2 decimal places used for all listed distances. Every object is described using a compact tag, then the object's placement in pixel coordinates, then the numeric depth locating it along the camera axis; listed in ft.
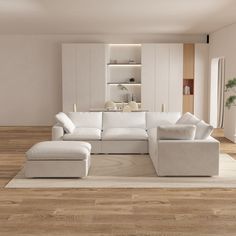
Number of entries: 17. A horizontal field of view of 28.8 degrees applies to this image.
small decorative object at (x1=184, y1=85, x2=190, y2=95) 40.98
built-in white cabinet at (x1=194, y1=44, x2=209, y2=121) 40.16
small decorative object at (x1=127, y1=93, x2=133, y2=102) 41.13
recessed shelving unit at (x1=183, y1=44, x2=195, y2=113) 40.14
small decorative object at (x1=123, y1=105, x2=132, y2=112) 31.84
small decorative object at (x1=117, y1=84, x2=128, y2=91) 40.63
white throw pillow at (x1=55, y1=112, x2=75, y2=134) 25.77
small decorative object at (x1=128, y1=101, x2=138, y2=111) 32.87
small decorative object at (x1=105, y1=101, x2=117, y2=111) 33.45
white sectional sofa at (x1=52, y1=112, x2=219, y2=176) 20.35
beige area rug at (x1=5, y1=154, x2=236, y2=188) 19.10
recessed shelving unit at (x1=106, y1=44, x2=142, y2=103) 41.04
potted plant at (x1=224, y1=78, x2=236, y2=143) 31.59
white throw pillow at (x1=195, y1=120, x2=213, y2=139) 21.20
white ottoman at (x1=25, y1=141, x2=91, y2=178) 20.15
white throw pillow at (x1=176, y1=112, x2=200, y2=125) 23.91
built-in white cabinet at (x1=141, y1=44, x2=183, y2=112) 39.73
